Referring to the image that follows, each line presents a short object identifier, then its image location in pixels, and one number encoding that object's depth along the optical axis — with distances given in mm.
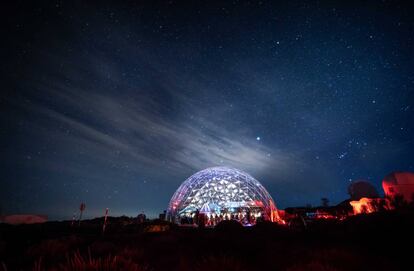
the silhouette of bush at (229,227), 15484
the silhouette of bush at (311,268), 5077
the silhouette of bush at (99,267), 3787
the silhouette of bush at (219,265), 5516
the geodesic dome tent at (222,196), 35719
